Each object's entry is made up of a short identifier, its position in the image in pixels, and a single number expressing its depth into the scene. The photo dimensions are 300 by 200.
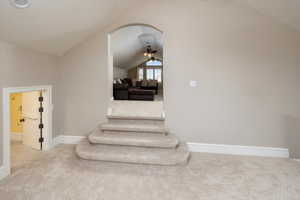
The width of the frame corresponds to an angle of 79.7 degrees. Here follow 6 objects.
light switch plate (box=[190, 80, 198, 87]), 3.82
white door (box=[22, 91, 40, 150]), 3.89
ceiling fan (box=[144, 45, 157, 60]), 9.13
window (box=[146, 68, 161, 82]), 14.95
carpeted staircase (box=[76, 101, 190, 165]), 3.21
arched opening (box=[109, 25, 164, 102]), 6.82
